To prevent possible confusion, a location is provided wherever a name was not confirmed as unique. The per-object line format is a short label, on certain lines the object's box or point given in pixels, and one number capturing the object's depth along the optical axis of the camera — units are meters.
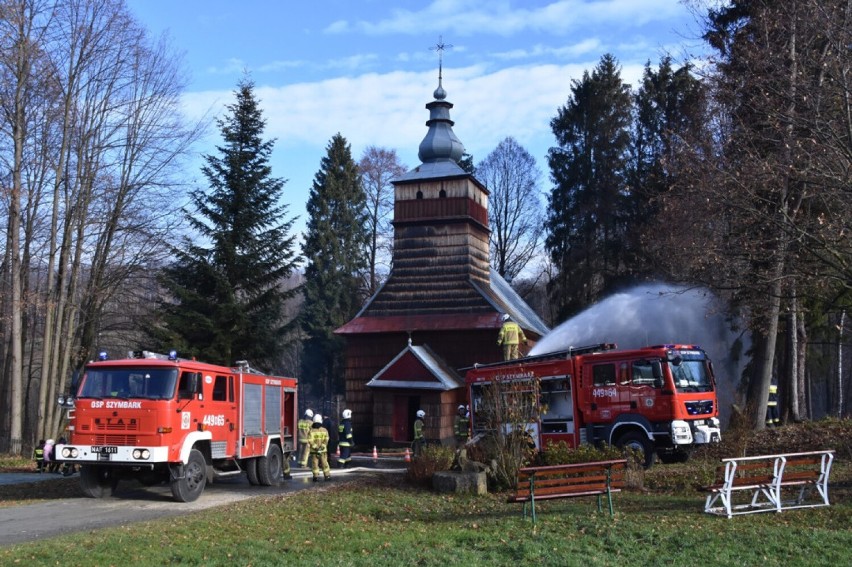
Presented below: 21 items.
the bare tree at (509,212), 62.09
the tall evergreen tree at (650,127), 39.58
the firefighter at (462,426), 22.62
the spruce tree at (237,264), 32.78
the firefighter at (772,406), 26.78
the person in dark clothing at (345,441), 22.52
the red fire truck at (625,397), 17.86
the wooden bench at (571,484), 11.39
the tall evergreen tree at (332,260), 56.56
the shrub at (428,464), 16.06
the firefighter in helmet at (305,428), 19.91
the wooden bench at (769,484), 11.12
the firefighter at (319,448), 18.72
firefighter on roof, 27.92
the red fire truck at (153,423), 14.20
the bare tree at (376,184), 60.56
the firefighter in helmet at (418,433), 23.75
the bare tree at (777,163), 13.31
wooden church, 35.06
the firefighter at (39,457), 21.34
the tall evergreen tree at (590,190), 45.94
